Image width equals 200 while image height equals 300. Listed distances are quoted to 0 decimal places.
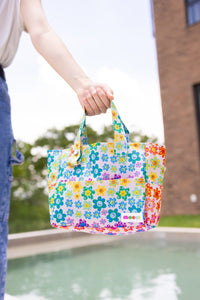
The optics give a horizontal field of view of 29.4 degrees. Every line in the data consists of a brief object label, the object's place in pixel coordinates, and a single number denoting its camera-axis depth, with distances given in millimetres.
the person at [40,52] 1175
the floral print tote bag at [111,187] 1330
